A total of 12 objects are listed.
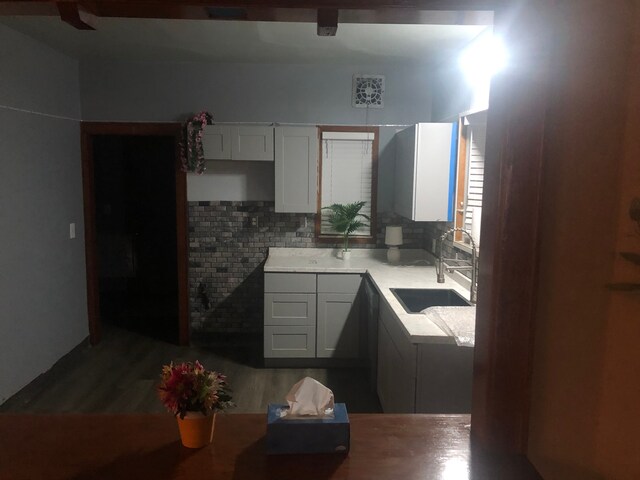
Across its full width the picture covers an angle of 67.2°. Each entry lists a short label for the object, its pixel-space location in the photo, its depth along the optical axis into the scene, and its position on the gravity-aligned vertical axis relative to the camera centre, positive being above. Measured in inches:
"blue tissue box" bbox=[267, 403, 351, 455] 43.4 -22.4
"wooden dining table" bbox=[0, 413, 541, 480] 41.3 -24.3
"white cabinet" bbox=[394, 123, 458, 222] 139.2 +5.3
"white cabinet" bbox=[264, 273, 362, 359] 154.3 -41.5
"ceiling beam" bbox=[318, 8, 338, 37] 42.5 +15.0
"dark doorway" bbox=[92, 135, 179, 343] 234.2 -18.5
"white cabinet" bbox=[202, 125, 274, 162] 162.1 +14.6
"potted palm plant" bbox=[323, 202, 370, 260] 166.1 -10.9
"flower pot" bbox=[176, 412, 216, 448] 43.8 -22.4
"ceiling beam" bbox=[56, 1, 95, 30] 41.5 +14.7
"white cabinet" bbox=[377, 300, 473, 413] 91.8 -36.2
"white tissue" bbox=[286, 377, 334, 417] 44.7 -20.1
